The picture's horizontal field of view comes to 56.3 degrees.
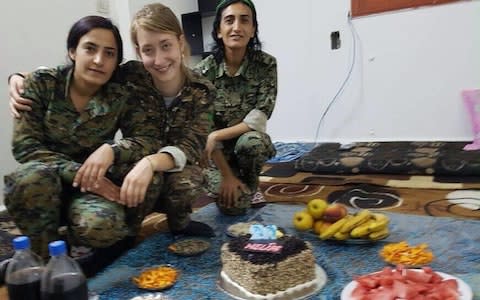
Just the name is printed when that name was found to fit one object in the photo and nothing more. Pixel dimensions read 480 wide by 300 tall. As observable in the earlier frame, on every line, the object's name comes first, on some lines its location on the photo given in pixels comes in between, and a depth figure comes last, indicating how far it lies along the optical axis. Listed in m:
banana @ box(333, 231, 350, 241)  1.38
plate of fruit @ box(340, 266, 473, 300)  0.91
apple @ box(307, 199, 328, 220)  1.50
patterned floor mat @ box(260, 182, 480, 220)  1.71
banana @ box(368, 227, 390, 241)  1.37
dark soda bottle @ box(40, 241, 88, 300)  0.93
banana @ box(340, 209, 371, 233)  1.38
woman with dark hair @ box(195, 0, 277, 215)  1.81
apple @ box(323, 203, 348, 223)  1.47
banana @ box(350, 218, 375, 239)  1.37
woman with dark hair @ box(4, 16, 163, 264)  1.25
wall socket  3.19
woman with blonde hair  1.45
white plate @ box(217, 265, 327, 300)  1.09
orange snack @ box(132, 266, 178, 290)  1.20
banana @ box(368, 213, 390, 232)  1.37
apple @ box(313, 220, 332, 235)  1.47
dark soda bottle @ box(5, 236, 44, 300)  0.97
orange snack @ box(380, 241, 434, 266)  1.17
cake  1.08
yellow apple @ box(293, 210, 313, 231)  1.51
